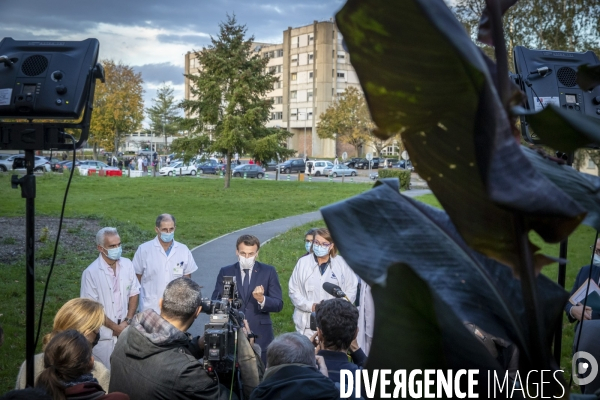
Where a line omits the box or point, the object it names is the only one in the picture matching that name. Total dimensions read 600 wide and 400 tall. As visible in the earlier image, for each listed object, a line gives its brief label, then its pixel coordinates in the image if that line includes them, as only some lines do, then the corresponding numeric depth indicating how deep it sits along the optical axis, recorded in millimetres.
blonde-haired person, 4445
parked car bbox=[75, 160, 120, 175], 46838
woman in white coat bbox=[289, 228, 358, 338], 7023
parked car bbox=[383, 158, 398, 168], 63762
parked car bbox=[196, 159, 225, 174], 56125
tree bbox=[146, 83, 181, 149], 69000
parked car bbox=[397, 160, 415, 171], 60716
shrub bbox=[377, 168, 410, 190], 33781
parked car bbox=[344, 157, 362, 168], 67375
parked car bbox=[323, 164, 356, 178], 55062
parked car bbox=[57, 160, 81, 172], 45750
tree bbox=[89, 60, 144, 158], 52375
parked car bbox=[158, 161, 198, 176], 52125
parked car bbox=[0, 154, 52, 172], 44106
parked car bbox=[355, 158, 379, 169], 66875
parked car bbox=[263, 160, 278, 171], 62875
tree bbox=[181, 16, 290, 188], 36344
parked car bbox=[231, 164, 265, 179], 53156
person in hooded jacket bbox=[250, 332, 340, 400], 3039
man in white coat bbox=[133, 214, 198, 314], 7574
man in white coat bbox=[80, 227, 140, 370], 6391
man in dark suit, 6637
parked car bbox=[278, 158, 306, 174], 59750
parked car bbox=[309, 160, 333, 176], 56125
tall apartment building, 86312
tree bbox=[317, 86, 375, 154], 62969
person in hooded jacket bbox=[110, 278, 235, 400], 3670
